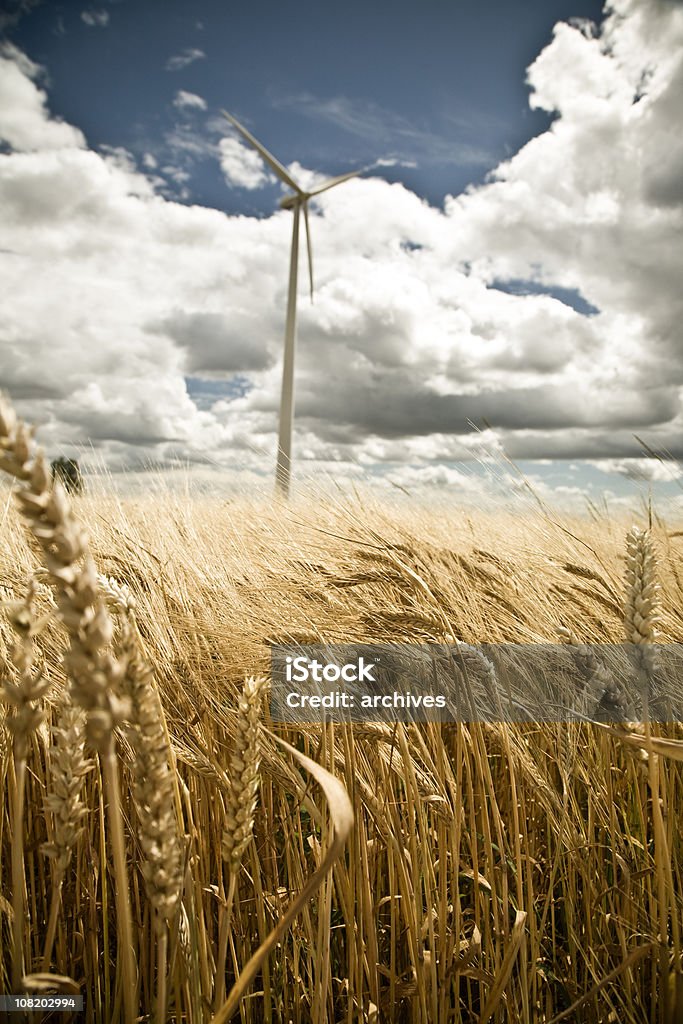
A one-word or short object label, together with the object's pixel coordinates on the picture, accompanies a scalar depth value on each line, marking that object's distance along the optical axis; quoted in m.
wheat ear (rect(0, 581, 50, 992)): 0.25
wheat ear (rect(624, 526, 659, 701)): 0.41
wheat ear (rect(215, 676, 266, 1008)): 0.31
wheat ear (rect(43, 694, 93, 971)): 0.29
